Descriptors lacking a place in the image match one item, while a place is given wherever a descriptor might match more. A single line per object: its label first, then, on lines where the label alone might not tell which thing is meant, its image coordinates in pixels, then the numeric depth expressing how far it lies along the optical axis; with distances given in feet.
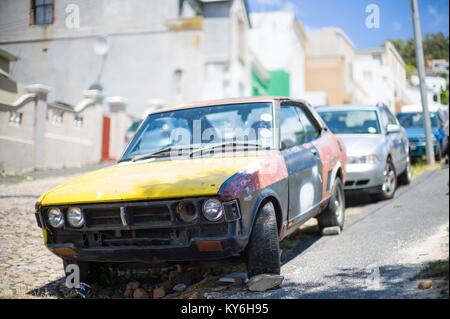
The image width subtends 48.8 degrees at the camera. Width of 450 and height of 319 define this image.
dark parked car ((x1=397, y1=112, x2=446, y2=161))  20.03
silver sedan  23.91
